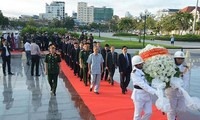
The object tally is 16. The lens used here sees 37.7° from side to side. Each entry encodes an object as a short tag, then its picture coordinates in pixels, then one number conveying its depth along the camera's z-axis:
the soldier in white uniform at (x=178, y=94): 6.22
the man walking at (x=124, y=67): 9.88
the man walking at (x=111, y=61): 11.23
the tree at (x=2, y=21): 71.62
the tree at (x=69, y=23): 90.49
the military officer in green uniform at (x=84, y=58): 11.03
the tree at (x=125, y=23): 69.71
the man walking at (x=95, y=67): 9.98
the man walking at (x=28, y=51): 17.91
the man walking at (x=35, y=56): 13.69
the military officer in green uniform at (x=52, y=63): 9.53
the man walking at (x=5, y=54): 13.80
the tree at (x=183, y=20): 68.44
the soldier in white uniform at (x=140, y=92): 5.73
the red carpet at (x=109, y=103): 7.48
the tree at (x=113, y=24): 112.66
